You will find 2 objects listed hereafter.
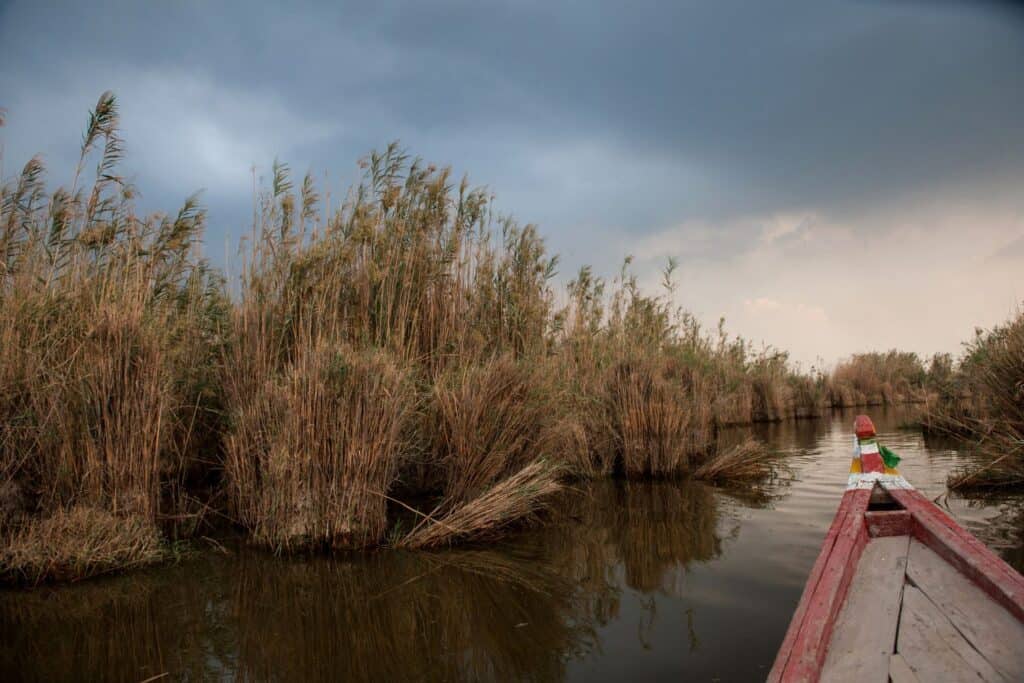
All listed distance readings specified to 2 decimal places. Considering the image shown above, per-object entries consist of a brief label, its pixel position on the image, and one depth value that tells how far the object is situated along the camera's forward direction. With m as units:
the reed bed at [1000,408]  6.50
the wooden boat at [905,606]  2.42
